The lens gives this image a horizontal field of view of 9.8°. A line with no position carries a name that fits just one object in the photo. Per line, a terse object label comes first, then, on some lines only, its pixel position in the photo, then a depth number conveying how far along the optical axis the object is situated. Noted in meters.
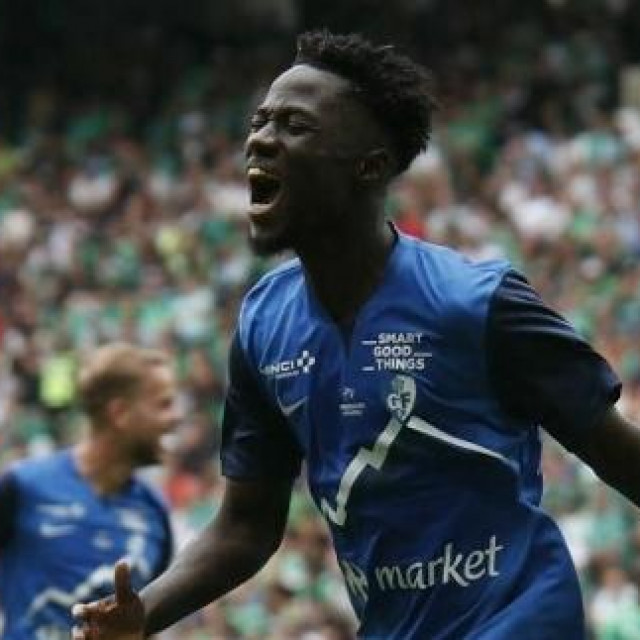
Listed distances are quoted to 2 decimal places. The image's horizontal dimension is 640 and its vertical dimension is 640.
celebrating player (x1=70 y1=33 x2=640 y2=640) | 7.45
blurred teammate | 12.34
